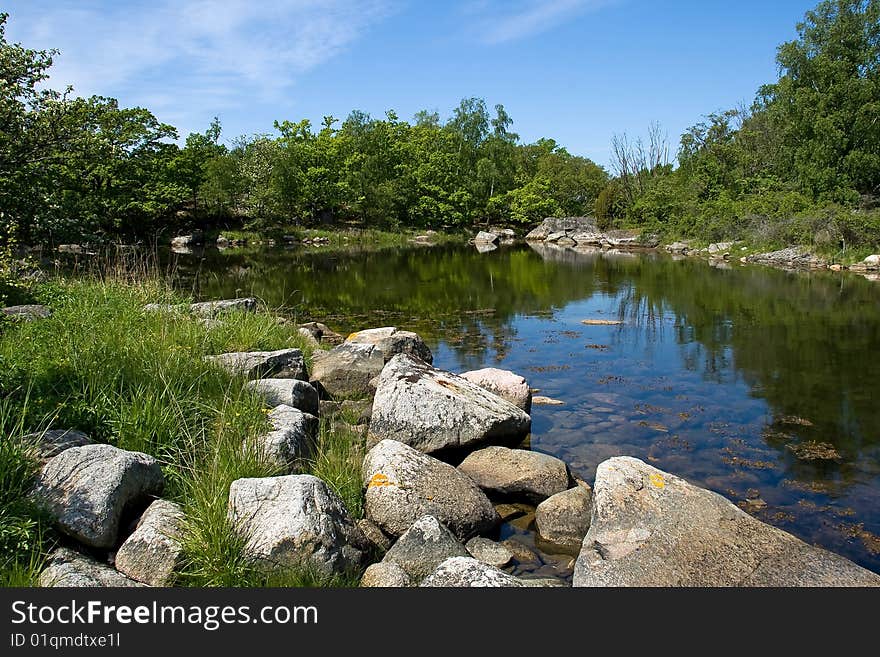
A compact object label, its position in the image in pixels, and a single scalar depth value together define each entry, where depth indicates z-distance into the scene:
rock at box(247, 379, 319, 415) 8.27
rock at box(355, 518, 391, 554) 5.96
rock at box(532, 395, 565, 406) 11.33
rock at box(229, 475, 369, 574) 4.84
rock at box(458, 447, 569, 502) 7.44
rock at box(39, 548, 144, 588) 4.23
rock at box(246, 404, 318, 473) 6.30
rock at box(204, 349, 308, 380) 9.09
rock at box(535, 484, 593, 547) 6.61
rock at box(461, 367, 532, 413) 10.24
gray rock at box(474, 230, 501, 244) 61.78
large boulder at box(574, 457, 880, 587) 5.27
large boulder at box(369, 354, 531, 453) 8.17
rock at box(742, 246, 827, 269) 33.59
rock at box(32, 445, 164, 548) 4.81
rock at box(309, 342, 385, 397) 10.92
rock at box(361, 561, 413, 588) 4.93
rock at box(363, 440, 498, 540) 6.22
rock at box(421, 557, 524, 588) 4.58
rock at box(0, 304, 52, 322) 9.30
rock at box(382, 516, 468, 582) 5.29
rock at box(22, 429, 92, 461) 5.40
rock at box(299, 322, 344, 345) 15.38
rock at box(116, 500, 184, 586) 4.68
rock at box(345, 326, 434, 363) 12.05
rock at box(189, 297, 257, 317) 12.46
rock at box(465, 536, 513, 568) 6.10
